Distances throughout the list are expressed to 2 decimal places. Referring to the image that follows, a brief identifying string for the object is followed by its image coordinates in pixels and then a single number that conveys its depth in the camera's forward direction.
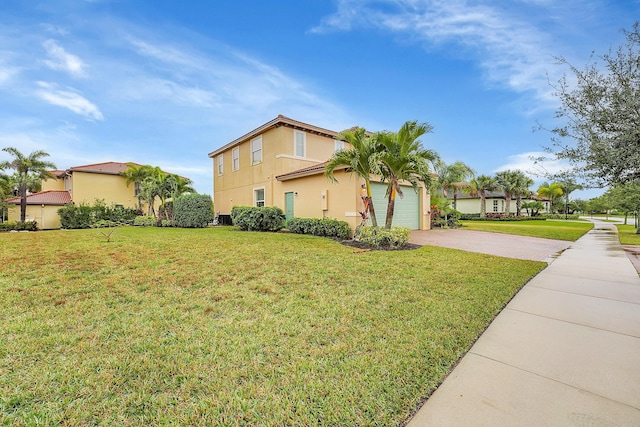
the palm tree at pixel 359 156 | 9.75
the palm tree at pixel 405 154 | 9.19
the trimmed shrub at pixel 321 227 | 11.98
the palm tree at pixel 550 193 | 47.92
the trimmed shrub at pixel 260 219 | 14.11
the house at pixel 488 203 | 40.41
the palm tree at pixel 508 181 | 34.28
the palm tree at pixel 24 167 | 21.66
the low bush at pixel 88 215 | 20.58
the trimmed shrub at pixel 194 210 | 17.80
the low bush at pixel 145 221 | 20.36
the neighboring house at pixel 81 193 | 22.66
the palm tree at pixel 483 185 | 34.84
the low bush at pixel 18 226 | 19.86
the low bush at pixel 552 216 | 41.70
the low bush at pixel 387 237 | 9.55
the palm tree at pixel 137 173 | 23.83
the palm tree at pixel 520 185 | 34.03
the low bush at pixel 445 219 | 18.63
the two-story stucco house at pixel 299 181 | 12.96
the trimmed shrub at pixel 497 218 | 33.31
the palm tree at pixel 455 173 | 28.69
